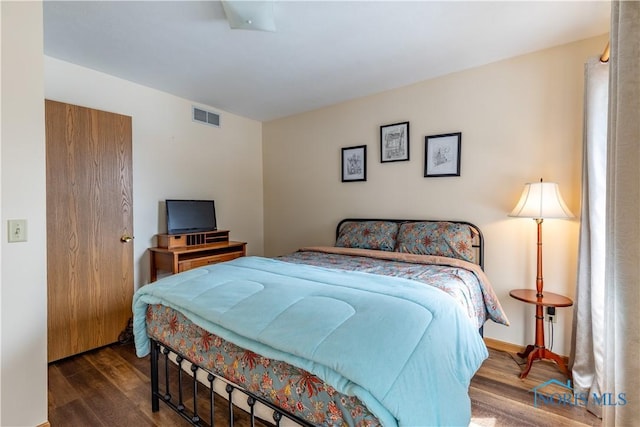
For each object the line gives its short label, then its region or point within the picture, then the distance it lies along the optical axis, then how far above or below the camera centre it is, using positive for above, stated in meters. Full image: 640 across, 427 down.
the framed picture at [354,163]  3.35 +0.53
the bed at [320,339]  0.91 -0.48
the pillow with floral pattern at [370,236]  2.84 -0.27
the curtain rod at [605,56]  1.68 +0.88
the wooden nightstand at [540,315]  2.02 -0.78
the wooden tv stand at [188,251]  2.81 -0.42
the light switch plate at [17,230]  1.42 -0.09
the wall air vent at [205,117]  3.48 +1.13
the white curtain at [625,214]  0.72 -0.02
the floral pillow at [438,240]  2.44 -0.27
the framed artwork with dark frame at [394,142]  3.04 +0.70
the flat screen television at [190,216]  3.05 -0.07
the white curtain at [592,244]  1.75 -0.22
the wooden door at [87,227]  2.28 -0.14
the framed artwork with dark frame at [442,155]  2.75 +0.52
